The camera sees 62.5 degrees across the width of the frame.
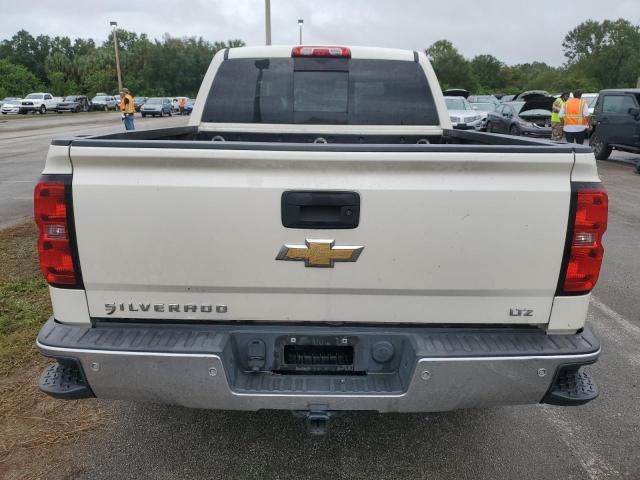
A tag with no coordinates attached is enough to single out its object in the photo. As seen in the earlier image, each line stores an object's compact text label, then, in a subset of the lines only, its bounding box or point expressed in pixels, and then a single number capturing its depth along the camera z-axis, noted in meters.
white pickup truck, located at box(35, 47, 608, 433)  2.22
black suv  14.26
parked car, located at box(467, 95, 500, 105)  28.02
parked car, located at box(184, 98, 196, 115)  53.97
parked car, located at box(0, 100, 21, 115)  45.19
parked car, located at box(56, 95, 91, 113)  48.88
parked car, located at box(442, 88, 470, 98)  31.65
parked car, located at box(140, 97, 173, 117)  43.81
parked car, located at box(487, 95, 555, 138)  18.66
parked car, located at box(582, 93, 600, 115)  24.17
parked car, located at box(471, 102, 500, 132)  22.16
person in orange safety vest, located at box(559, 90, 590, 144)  15.23
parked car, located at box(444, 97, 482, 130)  21.02
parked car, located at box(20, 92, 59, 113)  46.00
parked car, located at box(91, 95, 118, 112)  53.25
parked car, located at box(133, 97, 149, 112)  48.88
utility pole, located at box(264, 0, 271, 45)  19.09
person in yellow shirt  17.17
